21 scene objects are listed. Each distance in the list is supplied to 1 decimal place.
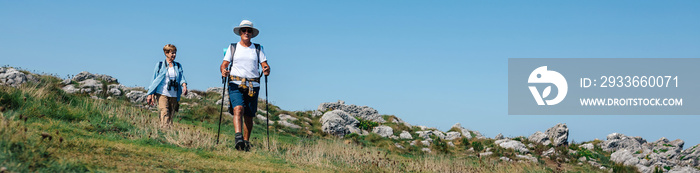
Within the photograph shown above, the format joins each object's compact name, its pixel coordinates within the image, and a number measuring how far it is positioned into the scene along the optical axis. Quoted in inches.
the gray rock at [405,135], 1166.1
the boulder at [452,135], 1230.1
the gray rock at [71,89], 1034.1
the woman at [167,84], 471.5
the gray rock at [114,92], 1109.7
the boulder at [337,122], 1120.8
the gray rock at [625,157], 901.2
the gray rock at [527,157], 893.5
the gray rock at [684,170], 882.4
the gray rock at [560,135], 1176.2
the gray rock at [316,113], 1334.5
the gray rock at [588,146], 1142.1
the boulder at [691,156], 962.8
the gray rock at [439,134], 1233.1
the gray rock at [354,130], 1126.4
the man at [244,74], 402.9
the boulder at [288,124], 1033.3
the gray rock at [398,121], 1405.3
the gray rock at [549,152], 1012.7
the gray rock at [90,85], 1087.7
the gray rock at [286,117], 1143.0
